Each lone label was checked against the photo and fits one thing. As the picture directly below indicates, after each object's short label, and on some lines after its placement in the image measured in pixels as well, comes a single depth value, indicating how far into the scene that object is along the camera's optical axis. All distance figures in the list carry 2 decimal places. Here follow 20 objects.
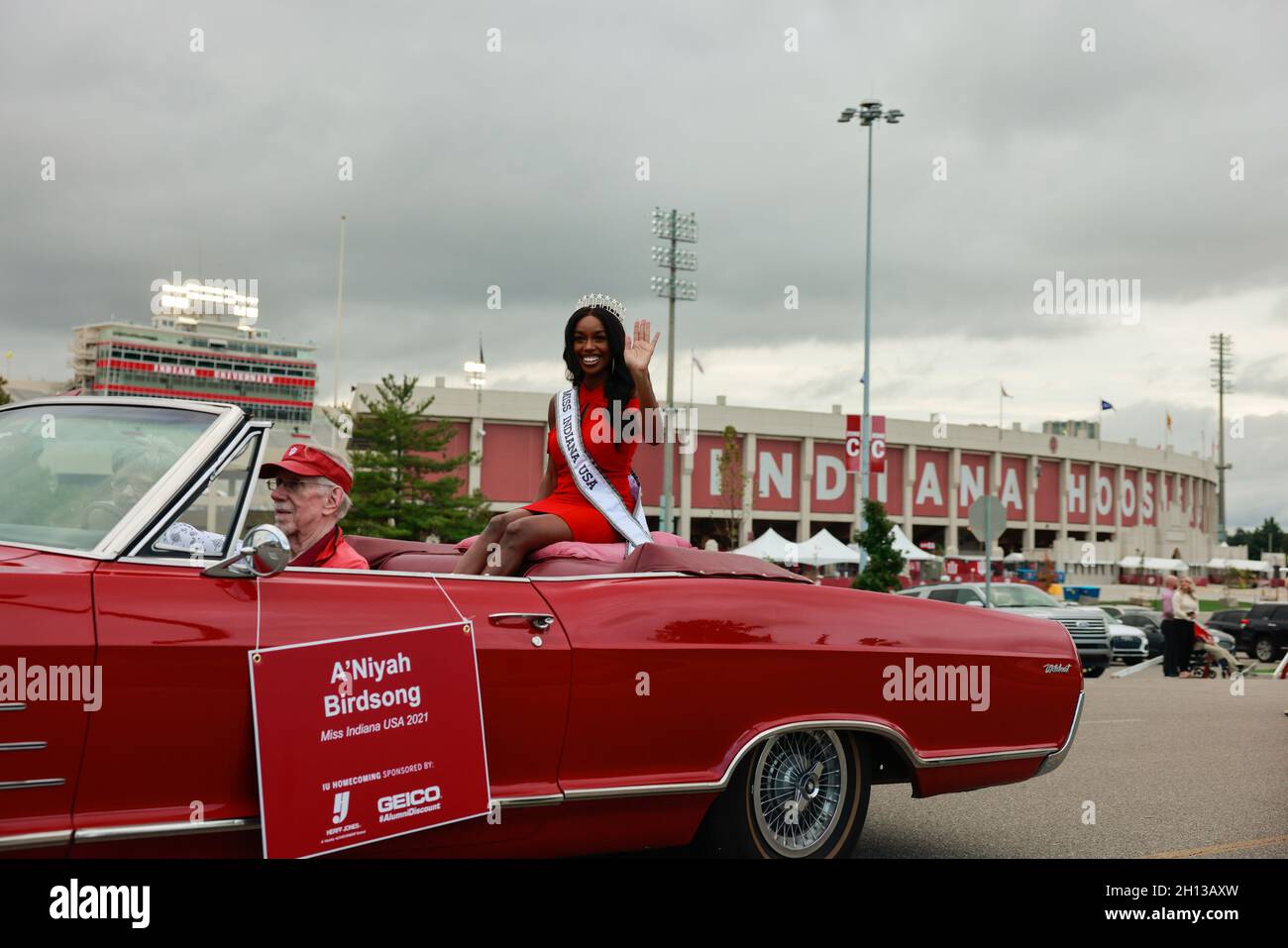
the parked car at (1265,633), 27.34
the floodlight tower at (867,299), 34.40
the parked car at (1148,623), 26.78
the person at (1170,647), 19.36
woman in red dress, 4.61
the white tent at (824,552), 35.97
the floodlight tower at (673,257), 50.06
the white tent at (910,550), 35.76
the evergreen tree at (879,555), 26.62
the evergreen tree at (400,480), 37.88
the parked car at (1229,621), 29.12
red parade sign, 3.11
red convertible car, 2.94
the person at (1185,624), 19.00
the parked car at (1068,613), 20.08
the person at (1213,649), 19.03
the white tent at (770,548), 36.84
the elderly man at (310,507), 4.11
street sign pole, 18.75
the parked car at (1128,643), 24.55
